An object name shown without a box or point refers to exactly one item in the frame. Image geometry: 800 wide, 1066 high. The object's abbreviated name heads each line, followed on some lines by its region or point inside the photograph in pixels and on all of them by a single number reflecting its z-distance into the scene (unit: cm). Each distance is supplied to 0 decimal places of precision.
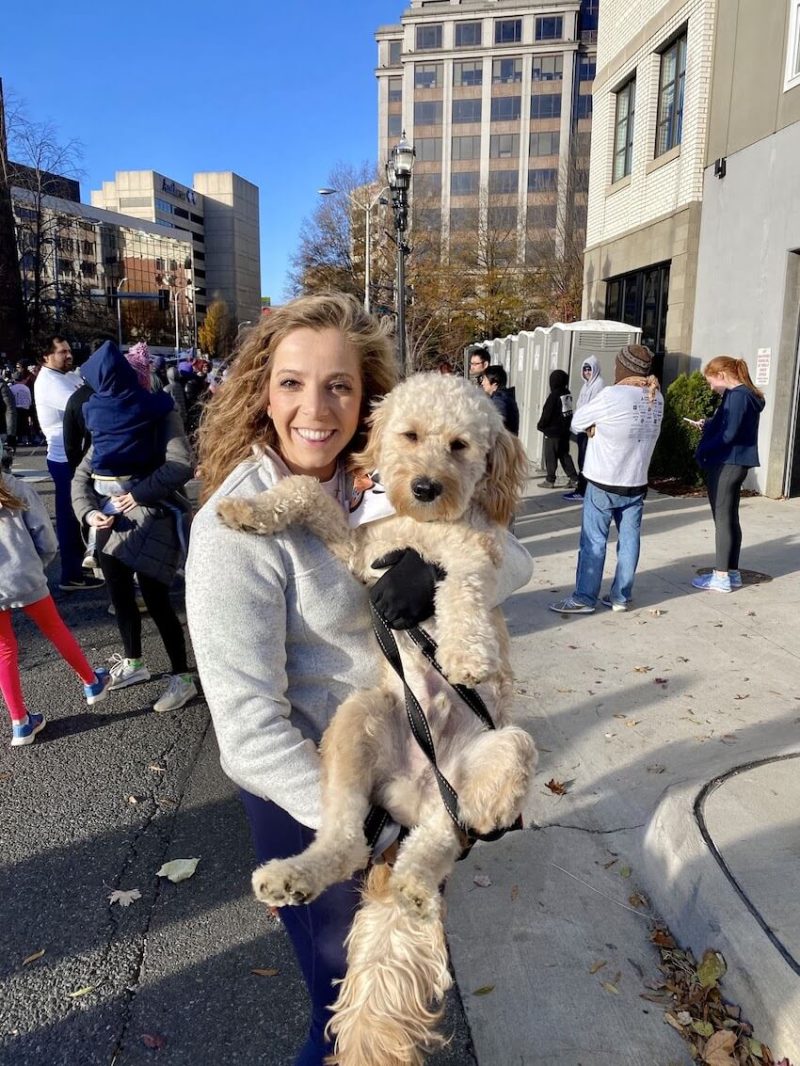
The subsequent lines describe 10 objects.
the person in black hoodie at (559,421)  1138
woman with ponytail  686
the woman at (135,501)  489
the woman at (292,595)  167
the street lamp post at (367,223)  3859
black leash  174
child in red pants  444
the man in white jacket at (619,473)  632
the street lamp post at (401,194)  1477
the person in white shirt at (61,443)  730
